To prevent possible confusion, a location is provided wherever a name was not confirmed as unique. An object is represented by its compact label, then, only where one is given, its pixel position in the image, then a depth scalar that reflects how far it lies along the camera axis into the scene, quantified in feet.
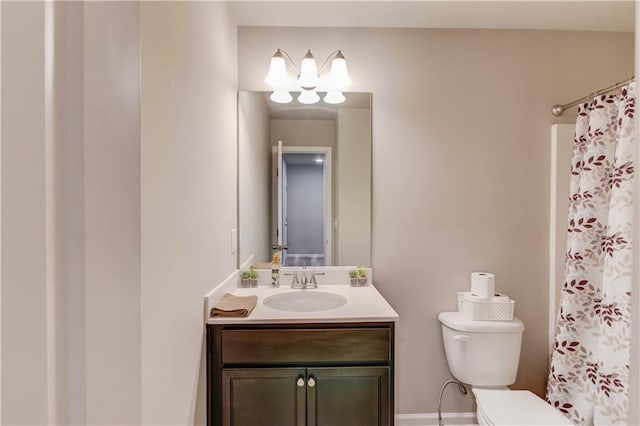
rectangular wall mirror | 6.53
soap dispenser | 6.37
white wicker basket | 5.94
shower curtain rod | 5.74
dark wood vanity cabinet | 4.66
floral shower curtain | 4.99
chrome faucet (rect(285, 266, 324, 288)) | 6.33
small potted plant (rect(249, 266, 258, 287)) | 6.29
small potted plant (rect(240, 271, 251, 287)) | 6.24
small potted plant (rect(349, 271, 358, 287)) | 6.36
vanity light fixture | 6.04
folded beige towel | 4.66
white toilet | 5.78
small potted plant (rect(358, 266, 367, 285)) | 6.35
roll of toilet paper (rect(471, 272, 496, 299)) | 6.06
